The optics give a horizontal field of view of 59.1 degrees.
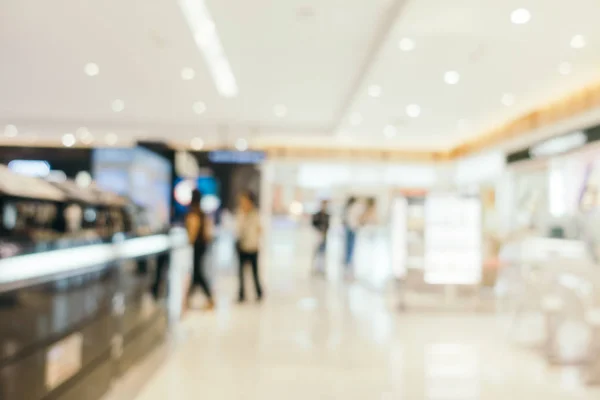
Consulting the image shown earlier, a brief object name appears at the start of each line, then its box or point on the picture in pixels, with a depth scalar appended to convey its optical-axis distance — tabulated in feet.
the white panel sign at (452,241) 21.58
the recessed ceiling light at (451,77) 24.59
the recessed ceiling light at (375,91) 27.27
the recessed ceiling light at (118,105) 33.56
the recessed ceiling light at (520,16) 17.11
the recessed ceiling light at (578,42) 19.48
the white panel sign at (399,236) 22.36
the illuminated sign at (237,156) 40.01
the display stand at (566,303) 13.32
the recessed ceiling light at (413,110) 31.86
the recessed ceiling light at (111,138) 44.75
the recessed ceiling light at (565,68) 22.97
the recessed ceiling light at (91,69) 25.46
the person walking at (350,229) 36.19
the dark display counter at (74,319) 6.79
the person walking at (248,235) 22.90
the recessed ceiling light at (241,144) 45.96
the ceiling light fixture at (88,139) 45.90
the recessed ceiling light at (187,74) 25.81
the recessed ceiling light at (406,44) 19.98
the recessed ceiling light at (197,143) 47.47
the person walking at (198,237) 20.53
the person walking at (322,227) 35.42
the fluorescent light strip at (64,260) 6.63
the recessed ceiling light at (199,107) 33.51
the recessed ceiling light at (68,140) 45.73
